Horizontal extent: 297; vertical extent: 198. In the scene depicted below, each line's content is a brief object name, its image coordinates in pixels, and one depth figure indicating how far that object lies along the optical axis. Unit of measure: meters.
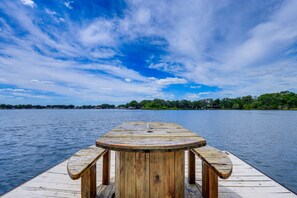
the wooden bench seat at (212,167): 1.53
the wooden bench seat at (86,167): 1.54
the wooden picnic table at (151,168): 1.65
